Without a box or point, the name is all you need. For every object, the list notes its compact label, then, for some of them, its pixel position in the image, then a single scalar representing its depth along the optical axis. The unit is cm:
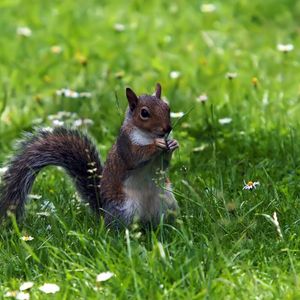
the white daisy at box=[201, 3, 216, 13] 1642
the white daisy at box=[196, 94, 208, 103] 1210
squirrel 874
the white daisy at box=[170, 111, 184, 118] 1146
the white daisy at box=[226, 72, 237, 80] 1241
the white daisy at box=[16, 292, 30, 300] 752
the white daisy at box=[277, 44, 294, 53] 1306
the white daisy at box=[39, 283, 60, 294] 763
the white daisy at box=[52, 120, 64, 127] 1168
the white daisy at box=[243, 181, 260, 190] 941
